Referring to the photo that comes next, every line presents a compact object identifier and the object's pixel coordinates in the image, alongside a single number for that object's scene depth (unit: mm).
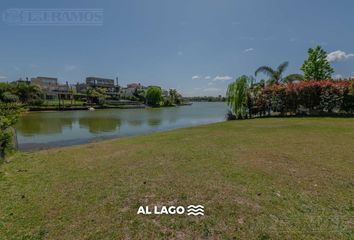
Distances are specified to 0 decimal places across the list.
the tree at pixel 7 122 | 5434
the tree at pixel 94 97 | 59762
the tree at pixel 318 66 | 23297
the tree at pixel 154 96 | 67938
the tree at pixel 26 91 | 44809
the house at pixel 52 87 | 66875
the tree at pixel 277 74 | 22281
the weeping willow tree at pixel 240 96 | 18312
